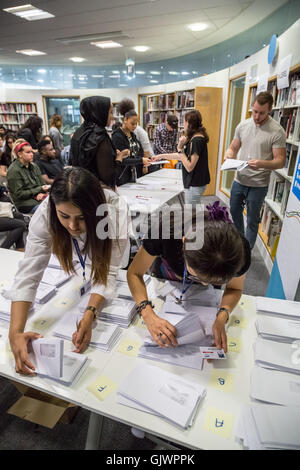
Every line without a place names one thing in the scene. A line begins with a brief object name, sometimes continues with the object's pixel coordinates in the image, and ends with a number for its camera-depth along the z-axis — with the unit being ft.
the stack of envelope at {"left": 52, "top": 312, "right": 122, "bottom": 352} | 3.60
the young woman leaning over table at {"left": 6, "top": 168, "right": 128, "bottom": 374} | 3.59
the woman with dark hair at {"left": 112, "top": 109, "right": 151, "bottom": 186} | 10.50
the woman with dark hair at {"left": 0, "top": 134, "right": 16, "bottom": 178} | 13.58
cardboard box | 4.58
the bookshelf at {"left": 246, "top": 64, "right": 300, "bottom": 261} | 8.58
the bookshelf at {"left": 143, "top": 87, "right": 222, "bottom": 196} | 16.80
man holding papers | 8.39
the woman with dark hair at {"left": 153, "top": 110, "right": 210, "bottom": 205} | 10.39
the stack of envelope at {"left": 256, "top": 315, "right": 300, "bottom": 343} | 3.66
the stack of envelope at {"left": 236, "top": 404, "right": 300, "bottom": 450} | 2.48
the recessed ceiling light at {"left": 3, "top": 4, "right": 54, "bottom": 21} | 13.43
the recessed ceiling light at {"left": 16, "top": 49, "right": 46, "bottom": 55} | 21.91
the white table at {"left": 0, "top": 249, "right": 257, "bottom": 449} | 2.64
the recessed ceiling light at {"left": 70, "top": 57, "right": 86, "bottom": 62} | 24.88
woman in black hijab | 7.66
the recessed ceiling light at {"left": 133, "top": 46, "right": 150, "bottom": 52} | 20.62
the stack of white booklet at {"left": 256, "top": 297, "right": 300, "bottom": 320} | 4.07
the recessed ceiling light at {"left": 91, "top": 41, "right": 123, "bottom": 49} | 19.44
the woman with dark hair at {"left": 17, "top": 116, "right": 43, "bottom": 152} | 16.53
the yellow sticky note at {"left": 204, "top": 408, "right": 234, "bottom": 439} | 2.65
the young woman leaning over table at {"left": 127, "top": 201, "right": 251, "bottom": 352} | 3.20
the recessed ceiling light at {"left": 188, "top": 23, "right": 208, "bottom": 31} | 15.43
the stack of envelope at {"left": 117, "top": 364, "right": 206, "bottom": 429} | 2.76
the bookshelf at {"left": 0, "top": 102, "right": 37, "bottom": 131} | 29.14
